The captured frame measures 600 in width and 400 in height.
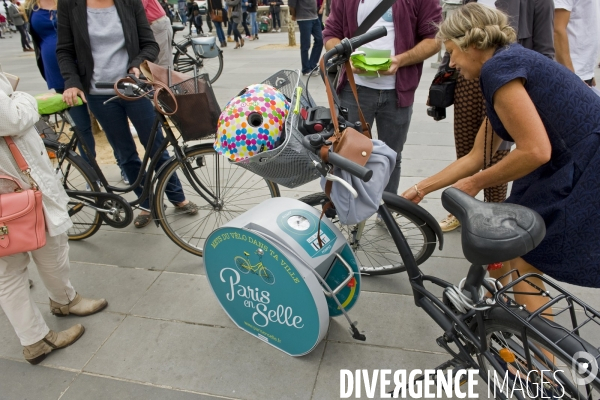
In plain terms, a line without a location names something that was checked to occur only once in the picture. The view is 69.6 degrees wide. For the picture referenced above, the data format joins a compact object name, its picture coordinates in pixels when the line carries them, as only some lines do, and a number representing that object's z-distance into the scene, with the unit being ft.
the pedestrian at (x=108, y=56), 9.50
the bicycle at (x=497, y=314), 4.59
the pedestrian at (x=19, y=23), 49.71
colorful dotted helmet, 5.67
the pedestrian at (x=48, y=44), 11.34
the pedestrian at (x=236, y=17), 44.40
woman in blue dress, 4.99
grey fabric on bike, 5.40
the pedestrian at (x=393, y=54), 8.50
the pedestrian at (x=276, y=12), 59.16
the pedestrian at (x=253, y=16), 50.60
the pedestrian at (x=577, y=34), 9.07
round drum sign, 6.37
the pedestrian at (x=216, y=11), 43.21
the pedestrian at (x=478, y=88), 7.70
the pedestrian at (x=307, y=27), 26.12
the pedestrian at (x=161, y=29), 13.82
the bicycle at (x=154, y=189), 9.19
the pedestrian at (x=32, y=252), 6.53
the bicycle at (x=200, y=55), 23.20
